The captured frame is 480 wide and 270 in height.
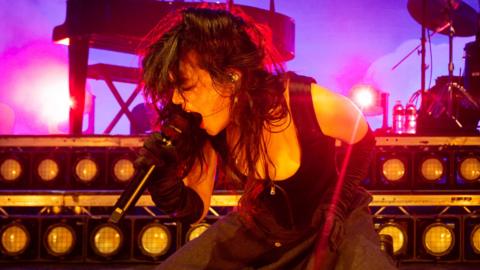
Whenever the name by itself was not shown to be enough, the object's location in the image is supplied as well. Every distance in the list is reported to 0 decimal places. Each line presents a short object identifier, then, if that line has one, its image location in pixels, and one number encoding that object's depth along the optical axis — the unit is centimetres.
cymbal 400
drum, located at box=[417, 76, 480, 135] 335
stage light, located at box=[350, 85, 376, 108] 527
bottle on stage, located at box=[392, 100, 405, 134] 424
